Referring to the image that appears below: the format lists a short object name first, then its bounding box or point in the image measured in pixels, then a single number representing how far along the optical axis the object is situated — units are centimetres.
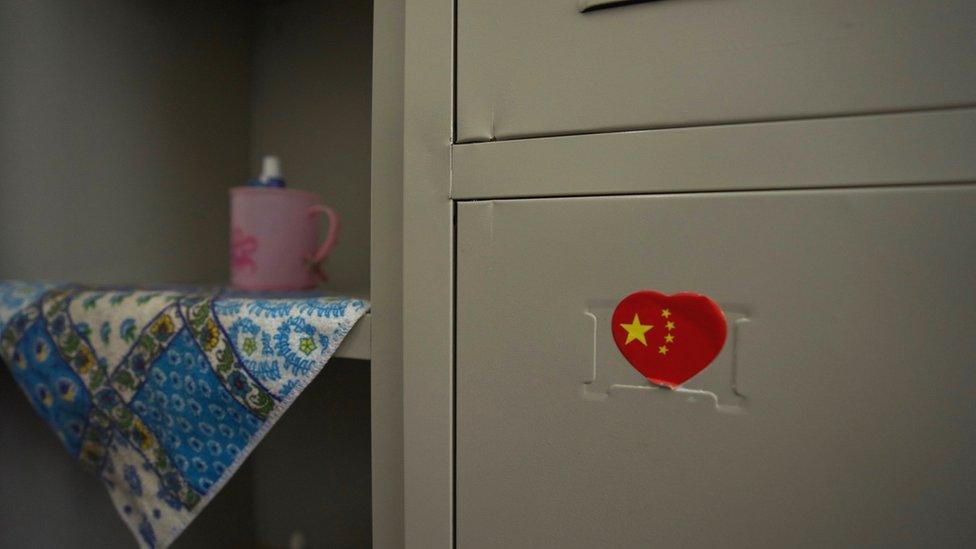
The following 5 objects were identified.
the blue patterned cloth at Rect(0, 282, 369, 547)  48
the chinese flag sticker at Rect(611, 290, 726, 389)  36
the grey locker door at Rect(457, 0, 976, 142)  32
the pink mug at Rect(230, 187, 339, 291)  64
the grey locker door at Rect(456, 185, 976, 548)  33
